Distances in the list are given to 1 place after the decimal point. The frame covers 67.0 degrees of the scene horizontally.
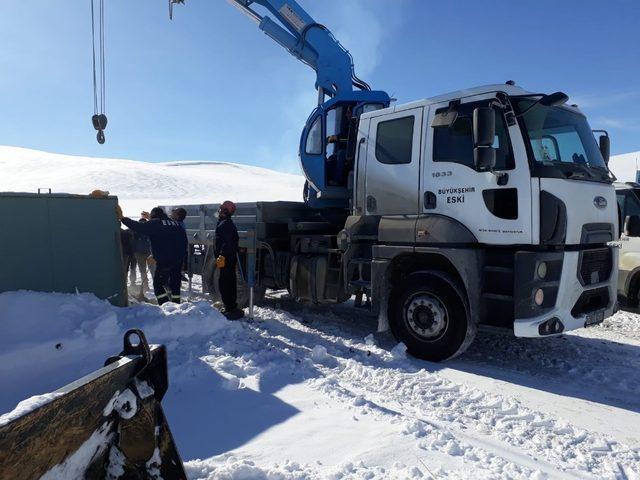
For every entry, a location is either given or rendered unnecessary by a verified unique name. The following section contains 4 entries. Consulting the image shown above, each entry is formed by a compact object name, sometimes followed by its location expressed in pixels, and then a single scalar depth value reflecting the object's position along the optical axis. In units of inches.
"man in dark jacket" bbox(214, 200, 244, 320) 283.7
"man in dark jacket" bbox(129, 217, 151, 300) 384.5
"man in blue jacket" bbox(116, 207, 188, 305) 287.0
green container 218.1
